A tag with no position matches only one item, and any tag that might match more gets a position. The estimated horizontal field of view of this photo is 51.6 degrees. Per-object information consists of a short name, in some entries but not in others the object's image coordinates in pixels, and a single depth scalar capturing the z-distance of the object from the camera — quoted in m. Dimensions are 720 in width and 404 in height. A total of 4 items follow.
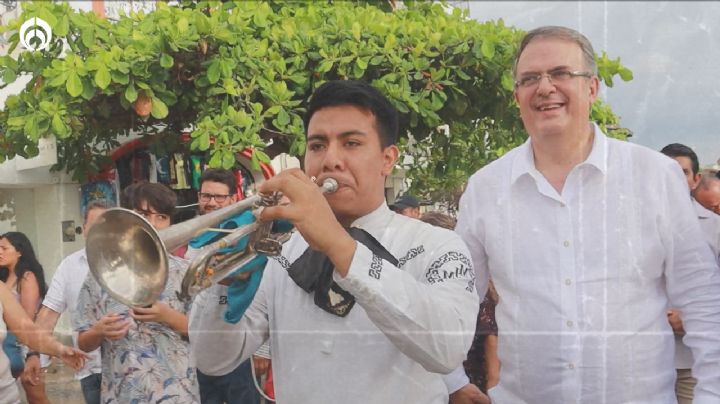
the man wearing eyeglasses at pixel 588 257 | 1.38
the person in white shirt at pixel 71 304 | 1.94
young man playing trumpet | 1.19
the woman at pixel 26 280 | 1.99
